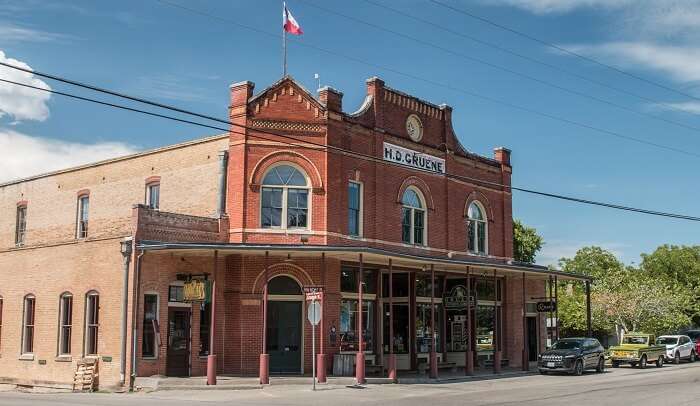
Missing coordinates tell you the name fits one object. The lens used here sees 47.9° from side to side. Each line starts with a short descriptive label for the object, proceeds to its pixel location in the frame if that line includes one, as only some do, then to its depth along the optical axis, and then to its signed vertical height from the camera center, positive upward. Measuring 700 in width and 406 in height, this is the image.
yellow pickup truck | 37.28 -1.81
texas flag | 27.62 +10.01
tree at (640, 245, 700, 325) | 69.94 +4.31
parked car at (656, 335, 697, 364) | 41.47 -1.79
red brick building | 26.31 +1.95
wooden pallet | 25.70 -2.17
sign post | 23.77 +0.17
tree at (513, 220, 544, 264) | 64.88 +5.77
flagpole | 27.88 +9.94
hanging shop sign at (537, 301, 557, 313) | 35.53 +0.27
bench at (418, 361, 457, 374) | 31.52 -2.19
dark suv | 31.38 -1.76
